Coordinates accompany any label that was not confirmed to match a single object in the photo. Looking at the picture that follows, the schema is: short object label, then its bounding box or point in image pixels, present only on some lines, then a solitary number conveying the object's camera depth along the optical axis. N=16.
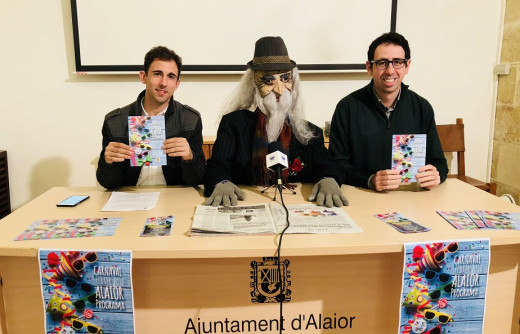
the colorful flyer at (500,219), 1.43
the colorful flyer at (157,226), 1.36
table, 1.29
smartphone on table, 1.67
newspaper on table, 1.37
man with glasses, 2.09
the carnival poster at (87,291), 1.26
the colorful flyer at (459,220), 1.43
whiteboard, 3.13
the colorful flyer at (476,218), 1.44
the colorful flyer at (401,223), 1.40
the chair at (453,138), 3.41
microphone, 1.60
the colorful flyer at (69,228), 1.35
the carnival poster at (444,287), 1.33
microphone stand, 1.63
